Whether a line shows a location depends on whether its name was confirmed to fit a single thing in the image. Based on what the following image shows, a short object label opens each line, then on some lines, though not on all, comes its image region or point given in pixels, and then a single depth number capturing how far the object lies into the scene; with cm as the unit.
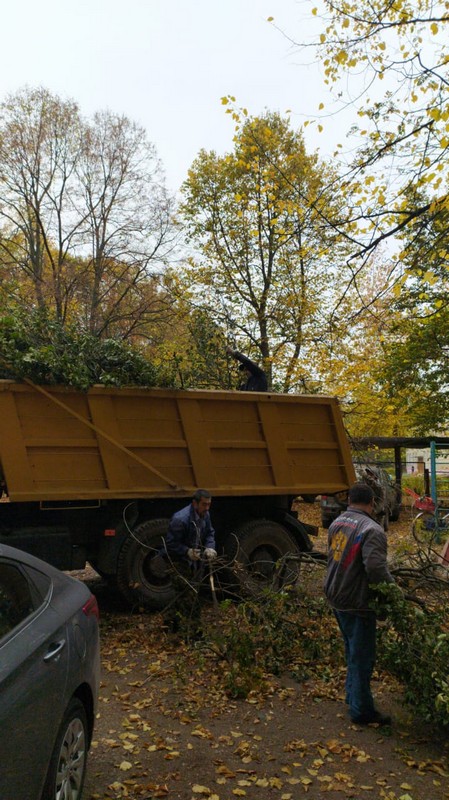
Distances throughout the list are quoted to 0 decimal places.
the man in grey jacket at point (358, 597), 434
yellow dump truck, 648
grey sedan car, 246
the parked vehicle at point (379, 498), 1511
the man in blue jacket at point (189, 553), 607
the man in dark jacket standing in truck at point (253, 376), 822
